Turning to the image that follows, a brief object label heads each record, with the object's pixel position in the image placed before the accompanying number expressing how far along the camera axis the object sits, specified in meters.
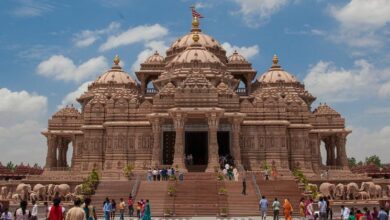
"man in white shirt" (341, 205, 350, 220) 20.62
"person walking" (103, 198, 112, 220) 24.20
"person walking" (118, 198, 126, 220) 25.93
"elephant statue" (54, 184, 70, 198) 38.24
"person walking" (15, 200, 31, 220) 15.82
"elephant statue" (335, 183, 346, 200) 39.34
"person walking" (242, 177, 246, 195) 33.05
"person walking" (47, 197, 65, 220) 12.70
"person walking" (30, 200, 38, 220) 18.47
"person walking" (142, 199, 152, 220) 21.75
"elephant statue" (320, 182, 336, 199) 39.34
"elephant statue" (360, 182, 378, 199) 41.69
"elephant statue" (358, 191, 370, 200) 40.59
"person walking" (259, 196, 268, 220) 26.02
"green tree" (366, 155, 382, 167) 116.89
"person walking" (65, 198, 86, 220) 12.41
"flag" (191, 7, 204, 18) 64.00
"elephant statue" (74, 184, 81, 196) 35.92
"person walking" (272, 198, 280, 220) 24.94
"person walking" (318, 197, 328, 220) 23.29
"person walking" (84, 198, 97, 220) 15.93
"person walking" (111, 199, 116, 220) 26.59
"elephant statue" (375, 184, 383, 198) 42.31
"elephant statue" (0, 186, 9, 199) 43.19
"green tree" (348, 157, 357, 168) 124.44
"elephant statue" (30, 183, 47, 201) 38.97
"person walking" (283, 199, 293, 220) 23.56
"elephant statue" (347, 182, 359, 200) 39.69
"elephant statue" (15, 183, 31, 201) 39.56
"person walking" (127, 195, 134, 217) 28.53
